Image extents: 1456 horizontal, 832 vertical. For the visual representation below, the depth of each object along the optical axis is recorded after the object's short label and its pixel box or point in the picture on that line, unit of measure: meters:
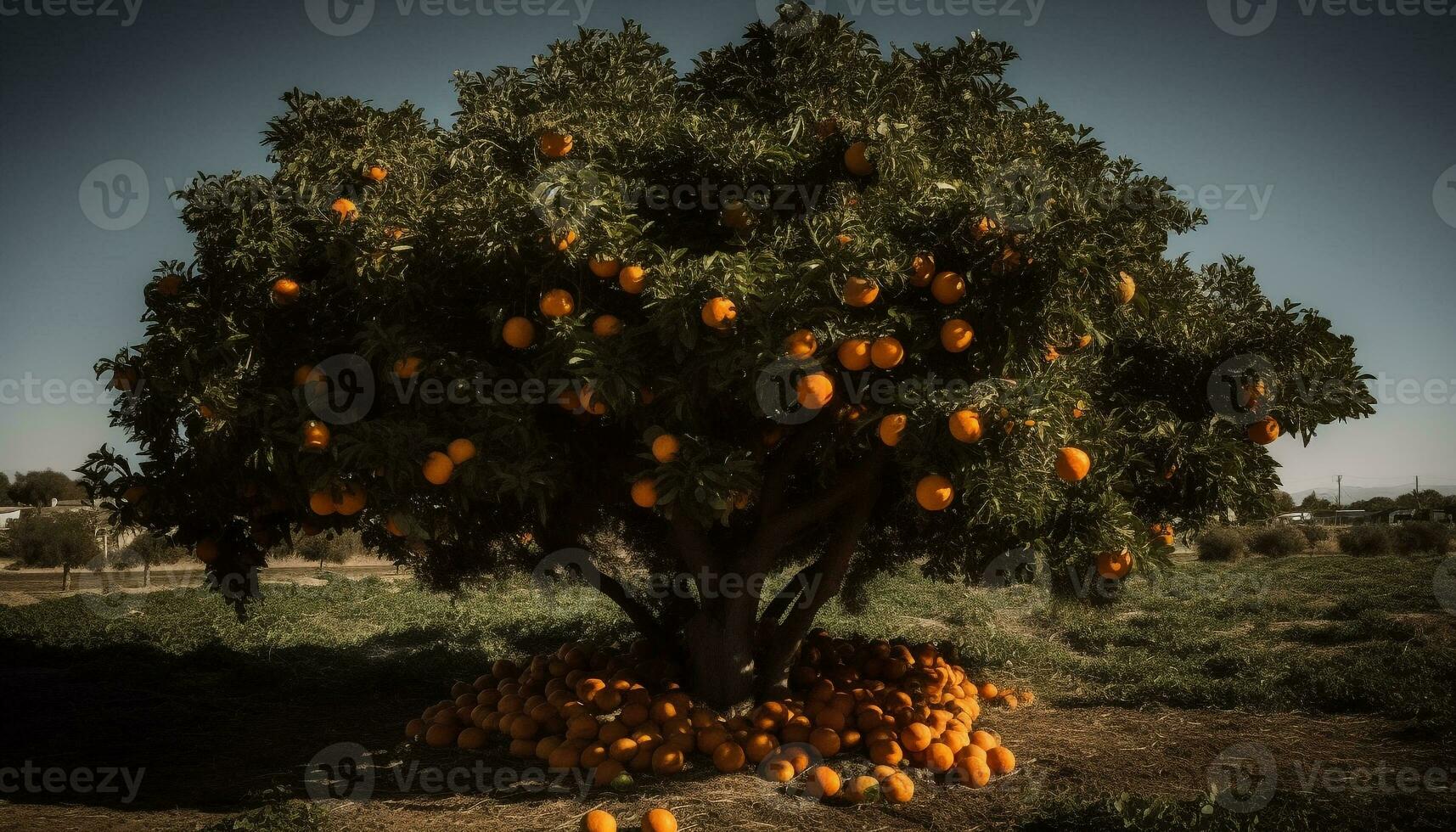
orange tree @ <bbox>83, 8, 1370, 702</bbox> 4.84
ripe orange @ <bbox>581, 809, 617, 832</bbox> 4.34
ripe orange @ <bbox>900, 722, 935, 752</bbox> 5.79
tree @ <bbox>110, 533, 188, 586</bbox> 19.58
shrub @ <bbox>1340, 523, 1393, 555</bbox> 23.30
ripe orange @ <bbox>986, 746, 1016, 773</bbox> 5.72
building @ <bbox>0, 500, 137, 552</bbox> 20.17
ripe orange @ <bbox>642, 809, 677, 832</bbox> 4.43
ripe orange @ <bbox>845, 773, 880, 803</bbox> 5.14
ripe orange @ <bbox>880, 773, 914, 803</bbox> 5.10
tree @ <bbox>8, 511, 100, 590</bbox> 20.45
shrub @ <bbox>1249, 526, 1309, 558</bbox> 26.06
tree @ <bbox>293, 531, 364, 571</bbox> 27.46
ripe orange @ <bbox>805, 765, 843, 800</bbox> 5.18
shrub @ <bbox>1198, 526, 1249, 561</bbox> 25.95
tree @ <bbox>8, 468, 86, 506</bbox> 40.24
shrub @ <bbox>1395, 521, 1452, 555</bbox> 22.19
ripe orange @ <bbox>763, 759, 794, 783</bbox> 5.54
